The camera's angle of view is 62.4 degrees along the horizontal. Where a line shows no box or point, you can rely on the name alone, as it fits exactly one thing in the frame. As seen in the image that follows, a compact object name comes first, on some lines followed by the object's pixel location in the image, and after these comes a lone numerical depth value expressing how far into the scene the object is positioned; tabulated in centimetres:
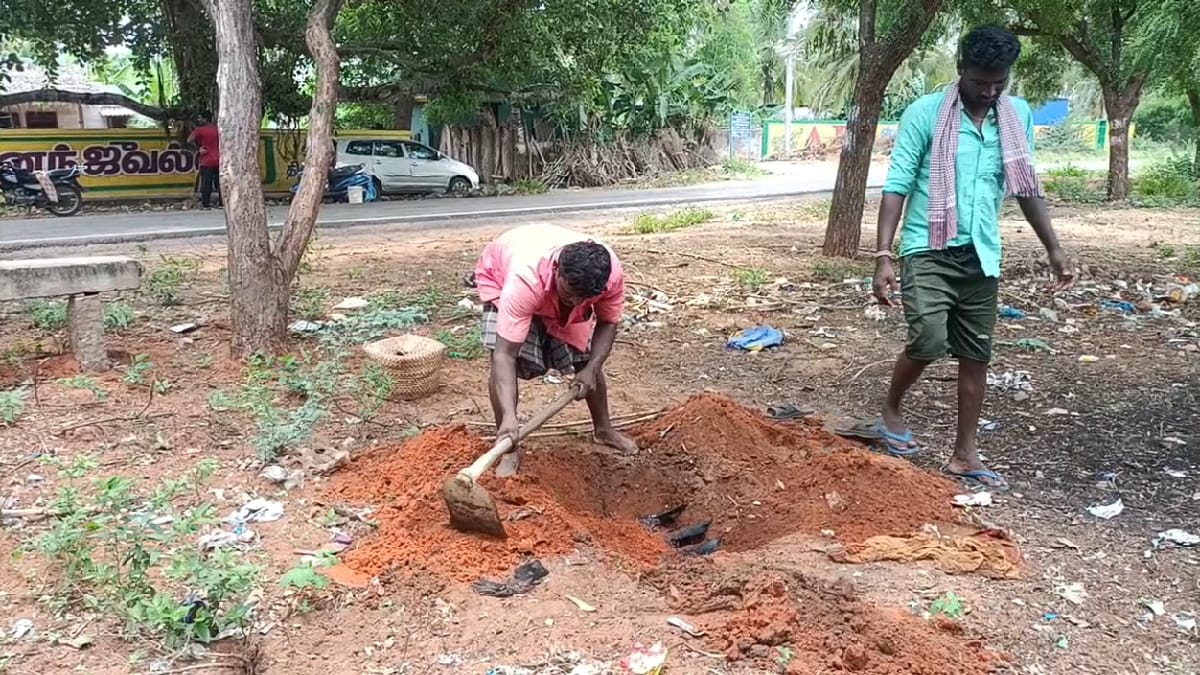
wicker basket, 513
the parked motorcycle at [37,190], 1619
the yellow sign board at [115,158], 1833
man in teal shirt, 387
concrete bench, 540
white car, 2075
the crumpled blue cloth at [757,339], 648
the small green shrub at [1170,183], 1873
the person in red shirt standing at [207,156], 1728
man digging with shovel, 349
